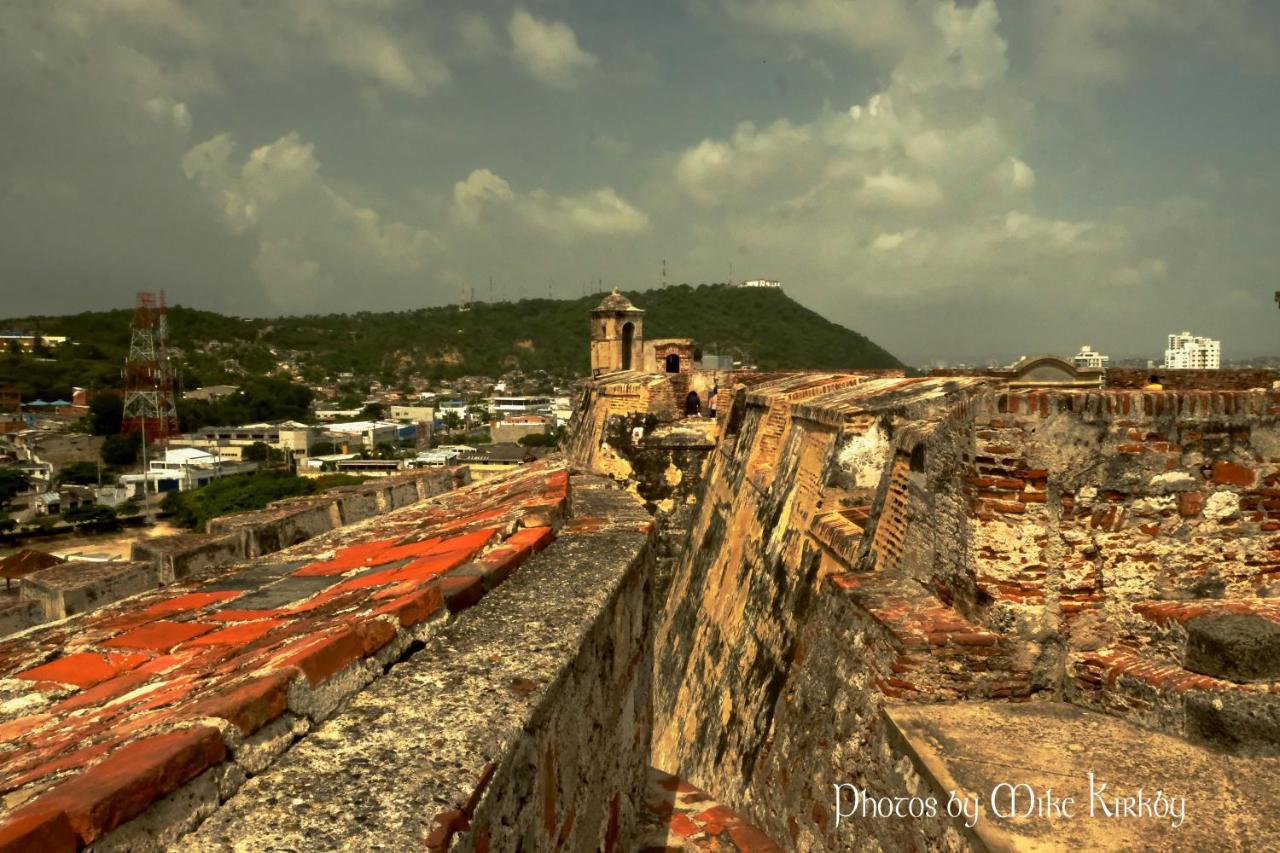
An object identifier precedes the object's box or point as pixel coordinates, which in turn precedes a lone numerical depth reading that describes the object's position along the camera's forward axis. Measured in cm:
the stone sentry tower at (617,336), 2873
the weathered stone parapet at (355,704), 127
